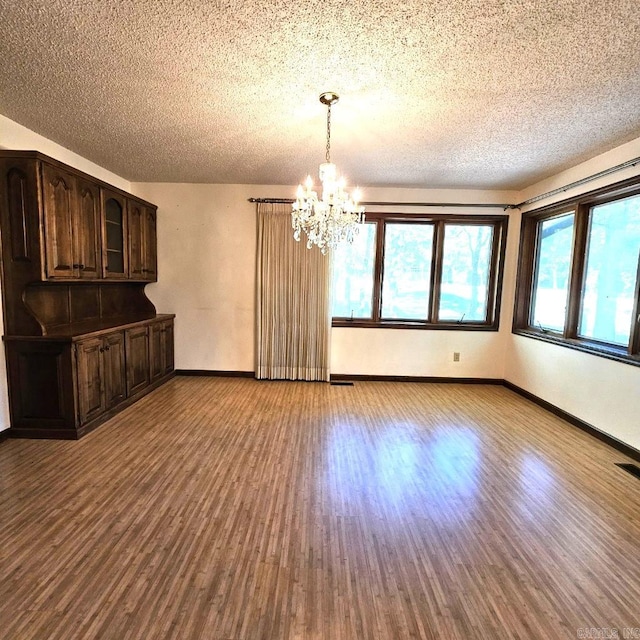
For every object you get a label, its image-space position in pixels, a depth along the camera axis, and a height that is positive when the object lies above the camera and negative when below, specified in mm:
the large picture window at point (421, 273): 4852 +174
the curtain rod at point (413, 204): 4672 +1132
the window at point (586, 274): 3102 +170
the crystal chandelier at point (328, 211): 2697 +594
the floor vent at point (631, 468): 2648 -1426
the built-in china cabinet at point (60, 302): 2814 -264
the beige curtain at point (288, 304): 4738 -314
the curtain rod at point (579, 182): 2998 +1125
